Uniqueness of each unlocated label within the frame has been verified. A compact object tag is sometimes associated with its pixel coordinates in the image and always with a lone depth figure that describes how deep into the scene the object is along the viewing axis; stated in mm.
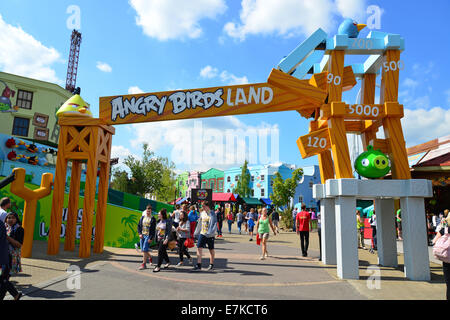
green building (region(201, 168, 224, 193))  53125
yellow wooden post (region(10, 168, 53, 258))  8562
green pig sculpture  7324
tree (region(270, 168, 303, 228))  29344
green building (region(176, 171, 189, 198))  59581
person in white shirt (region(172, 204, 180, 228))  11068
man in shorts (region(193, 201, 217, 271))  7873
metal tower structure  48009
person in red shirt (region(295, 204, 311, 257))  10180
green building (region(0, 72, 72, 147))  24219
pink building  56684
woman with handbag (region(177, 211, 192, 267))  8602
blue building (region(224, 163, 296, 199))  46031
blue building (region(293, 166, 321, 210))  46000
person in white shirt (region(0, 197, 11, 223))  6625
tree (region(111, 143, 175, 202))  30703
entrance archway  7578
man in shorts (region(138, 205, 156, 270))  7723
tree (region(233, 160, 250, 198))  46469
